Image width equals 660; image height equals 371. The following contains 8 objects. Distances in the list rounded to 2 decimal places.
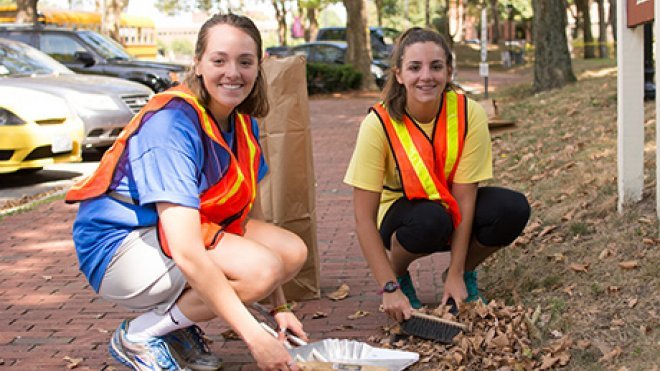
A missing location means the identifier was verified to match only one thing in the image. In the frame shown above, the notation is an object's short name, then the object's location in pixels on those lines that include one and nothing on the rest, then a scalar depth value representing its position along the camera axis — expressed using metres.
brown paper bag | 4.75
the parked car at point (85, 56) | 14.65
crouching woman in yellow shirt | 4.23
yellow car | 9.49
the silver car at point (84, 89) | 11.20
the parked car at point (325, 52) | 27.39
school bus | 32.12
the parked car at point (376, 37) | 29.93
